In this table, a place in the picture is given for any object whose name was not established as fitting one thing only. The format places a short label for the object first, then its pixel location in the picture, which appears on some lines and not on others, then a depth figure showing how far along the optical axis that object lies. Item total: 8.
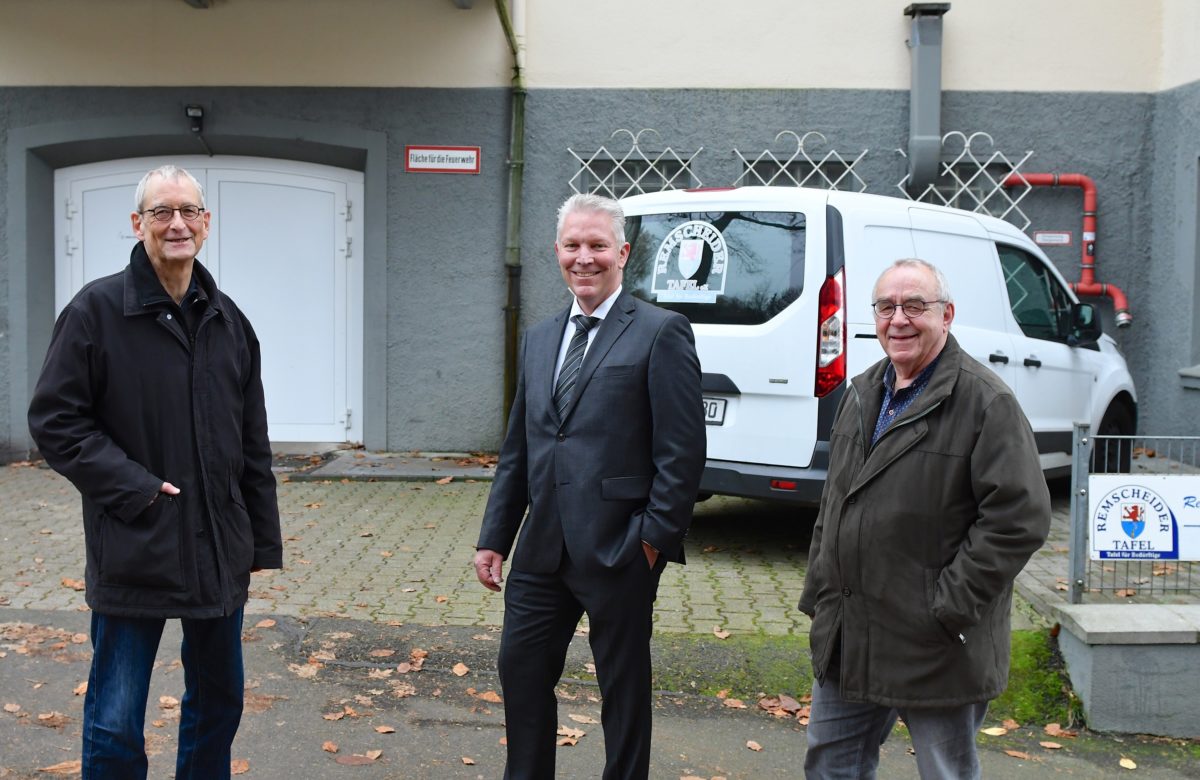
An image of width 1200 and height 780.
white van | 6.42
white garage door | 10.98
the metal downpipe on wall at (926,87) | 10.20
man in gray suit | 3.35
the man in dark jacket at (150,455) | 3.16
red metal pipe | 10.38
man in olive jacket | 2.90
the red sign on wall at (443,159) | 10.48
